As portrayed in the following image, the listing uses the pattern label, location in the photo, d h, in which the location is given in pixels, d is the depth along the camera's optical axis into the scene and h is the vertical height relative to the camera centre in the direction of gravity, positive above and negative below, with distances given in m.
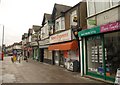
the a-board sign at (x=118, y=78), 4.55 -1.58
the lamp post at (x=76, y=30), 8.77 +1.62
